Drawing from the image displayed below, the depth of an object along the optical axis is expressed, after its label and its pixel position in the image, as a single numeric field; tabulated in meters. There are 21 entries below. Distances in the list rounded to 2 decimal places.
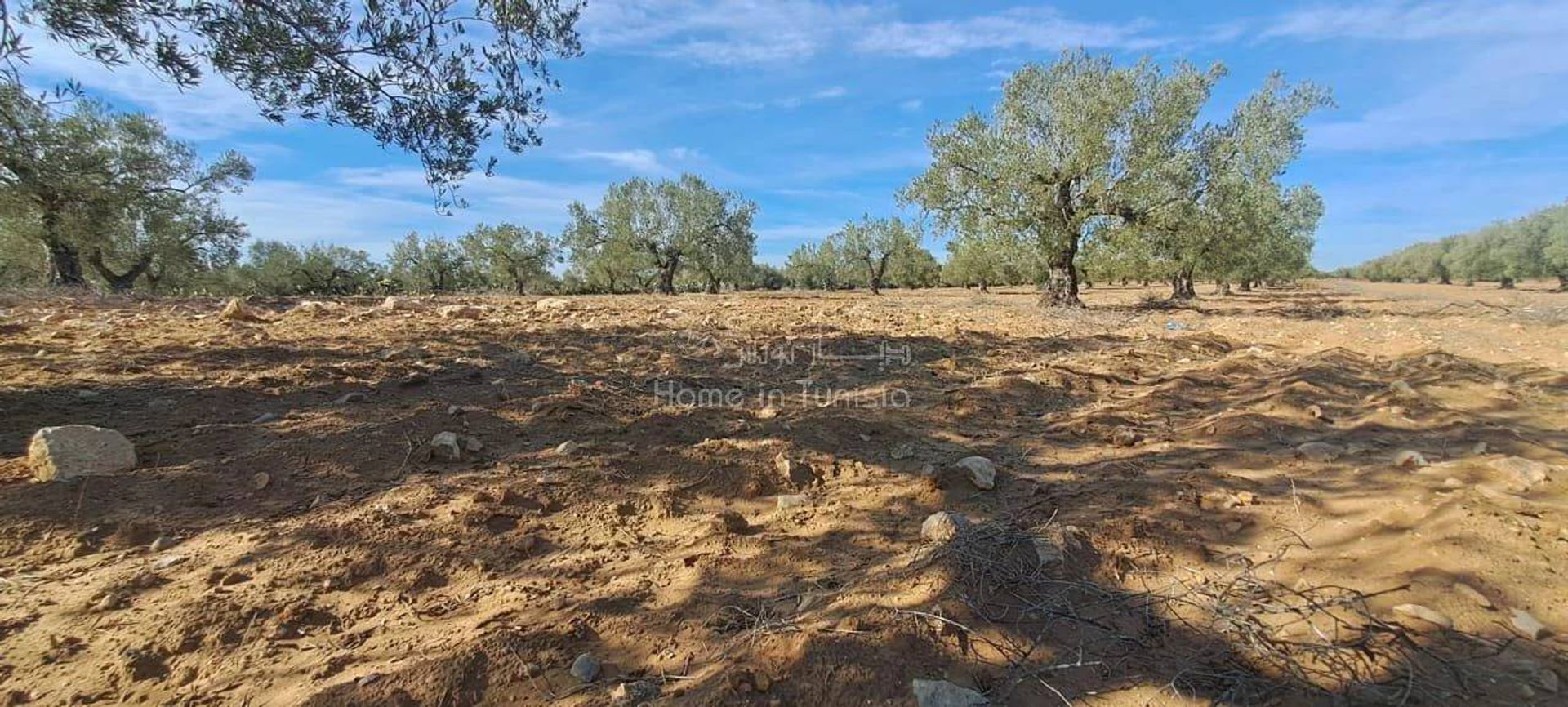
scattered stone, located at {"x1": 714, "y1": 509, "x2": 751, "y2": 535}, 3.18
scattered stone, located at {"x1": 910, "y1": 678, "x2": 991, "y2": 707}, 1.83
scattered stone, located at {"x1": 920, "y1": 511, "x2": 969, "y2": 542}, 2.93
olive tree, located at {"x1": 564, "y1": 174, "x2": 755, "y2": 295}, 39.19
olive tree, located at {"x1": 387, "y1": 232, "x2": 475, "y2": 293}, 47.31
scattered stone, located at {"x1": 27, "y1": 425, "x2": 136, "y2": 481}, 3.04
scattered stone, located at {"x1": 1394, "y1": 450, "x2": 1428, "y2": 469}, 3.58
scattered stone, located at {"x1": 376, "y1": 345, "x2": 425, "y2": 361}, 5.97
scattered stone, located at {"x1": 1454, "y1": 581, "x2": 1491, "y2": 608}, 2.13
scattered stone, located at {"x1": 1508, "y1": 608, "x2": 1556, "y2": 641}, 1.98
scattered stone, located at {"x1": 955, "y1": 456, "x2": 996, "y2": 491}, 3.68
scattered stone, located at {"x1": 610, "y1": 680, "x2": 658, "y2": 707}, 1.90
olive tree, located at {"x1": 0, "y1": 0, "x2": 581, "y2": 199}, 4.81
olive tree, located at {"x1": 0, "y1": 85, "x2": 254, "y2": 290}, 6.82
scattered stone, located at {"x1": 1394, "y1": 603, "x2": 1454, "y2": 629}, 2.06
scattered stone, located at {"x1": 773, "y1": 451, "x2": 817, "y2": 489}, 3.87
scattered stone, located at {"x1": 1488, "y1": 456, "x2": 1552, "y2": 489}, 3.20
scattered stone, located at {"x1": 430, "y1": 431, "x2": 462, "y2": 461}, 3.79
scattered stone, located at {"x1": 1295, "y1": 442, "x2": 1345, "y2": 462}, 3.82
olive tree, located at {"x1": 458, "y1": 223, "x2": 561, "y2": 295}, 46.09
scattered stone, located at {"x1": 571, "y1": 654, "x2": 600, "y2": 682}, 2.00
